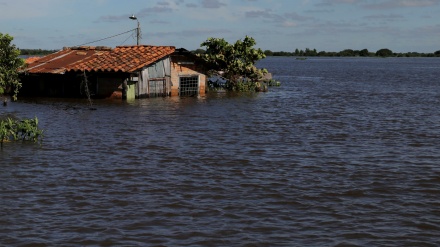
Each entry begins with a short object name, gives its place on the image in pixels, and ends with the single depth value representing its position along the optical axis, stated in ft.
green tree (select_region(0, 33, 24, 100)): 74.38
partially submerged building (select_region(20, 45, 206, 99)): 124.57
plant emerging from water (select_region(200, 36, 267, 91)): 153.38
